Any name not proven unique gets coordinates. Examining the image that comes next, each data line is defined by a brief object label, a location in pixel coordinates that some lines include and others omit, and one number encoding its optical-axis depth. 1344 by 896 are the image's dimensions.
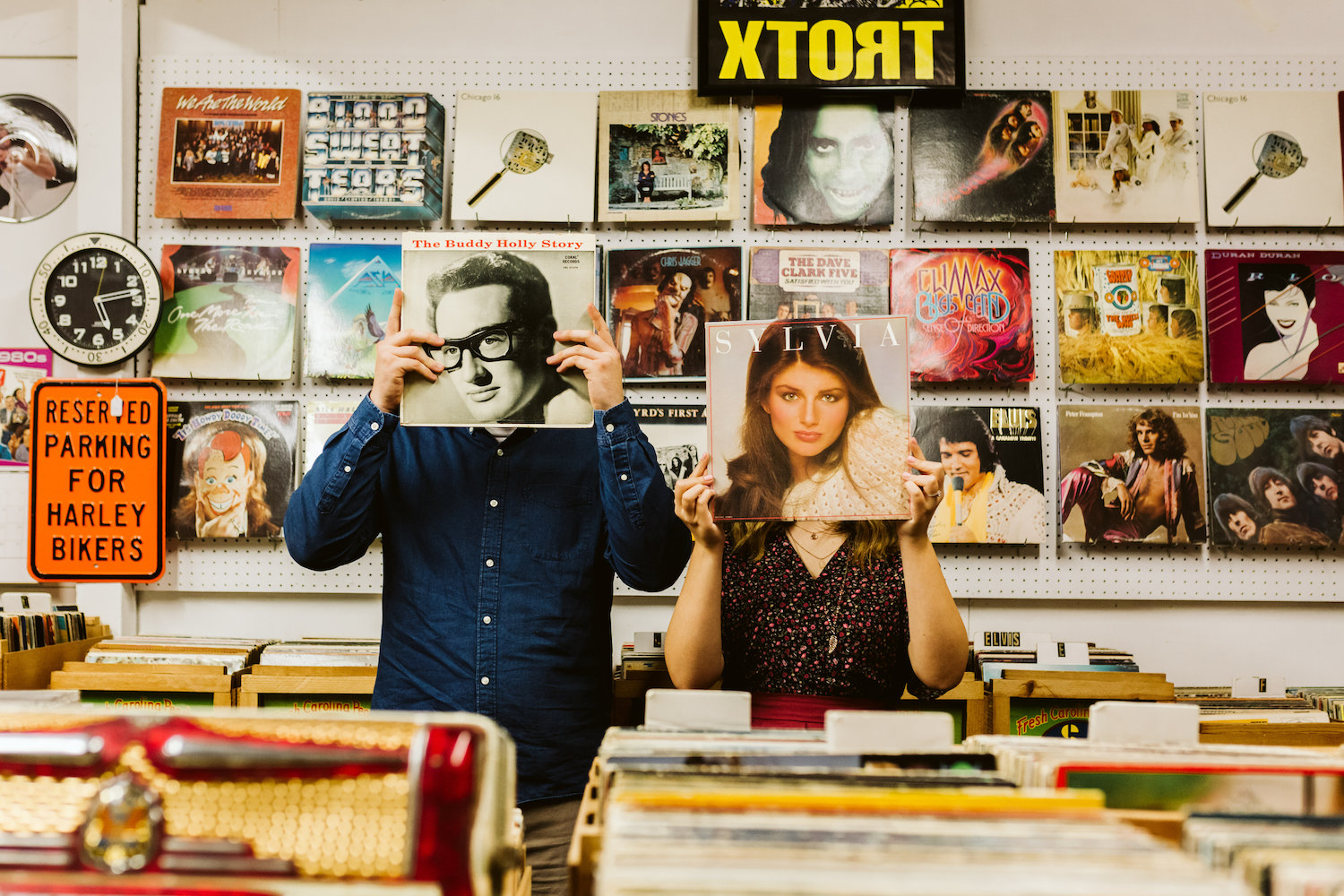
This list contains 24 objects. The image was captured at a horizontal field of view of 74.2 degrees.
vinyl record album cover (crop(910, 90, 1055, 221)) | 2.69
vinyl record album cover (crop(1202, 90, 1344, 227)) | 2.69
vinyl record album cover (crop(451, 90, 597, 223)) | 2.72
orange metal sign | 2.59
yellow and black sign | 2.67
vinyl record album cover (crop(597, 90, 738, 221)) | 2.71
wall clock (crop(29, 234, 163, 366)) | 2.69
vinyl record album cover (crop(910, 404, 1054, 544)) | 2.63
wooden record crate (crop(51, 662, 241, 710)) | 2.23
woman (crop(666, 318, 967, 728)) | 1.49
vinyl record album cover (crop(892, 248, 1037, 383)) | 2.67
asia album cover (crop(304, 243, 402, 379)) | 2.73
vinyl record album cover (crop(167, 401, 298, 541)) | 2.70
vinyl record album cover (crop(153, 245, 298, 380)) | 2.73
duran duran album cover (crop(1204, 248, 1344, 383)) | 2.66
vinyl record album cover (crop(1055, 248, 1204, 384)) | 2.67
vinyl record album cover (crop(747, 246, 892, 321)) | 2.70
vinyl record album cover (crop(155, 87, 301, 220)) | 2.75
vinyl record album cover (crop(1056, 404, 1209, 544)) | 2.63
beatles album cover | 2.63
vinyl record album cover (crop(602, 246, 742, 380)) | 2.70
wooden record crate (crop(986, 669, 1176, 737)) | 2.19
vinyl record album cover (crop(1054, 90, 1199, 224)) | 2.69
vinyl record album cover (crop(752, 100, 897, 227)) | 2.70
